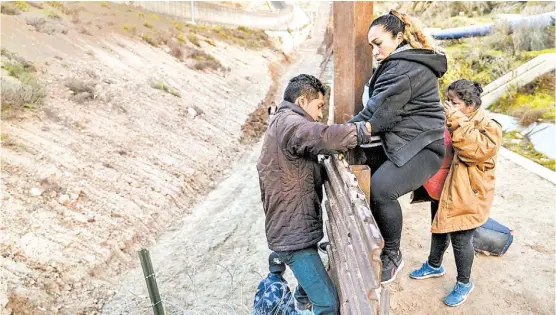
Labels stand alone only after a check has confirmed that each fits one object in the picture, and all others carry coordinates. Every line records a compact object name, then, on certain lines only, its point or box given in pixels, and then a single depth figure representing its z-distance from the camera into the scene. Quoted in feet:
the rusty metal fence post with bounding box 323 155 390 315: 6.09
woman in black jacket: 7.82
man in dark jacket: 8.51
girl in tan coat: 9.11
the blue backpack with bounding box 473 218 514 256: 12.48
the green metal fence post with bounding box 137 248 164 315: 10.12
